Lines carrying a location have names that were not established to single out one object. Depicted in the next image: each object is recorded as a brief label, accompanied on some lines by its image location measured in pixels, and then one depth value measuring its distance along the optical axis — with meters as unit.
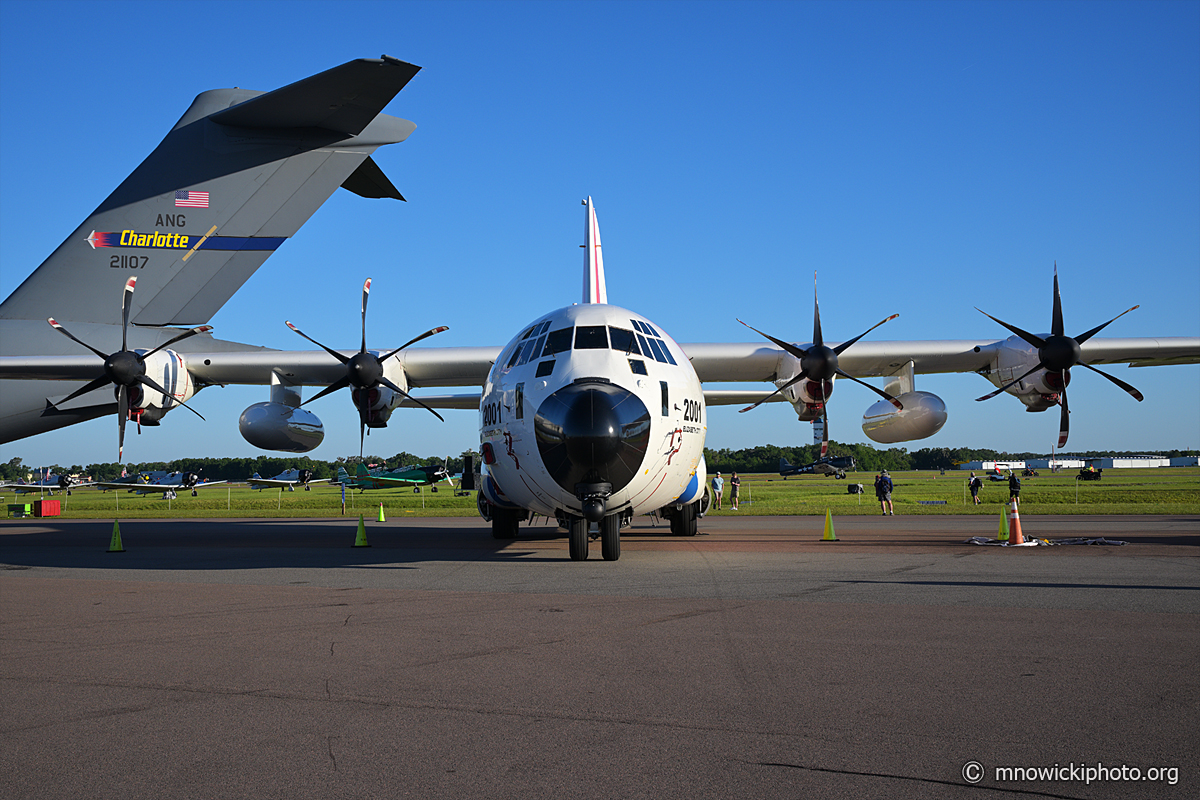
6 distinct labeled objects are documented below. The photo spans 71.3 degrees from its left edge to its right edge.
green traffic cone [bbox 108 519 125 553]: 16.80
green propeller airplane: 61.47
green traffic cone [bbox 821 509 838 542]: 17.28
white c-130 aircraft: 12.00
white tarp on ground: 15.44
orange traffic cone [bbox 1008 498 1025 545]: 15.49
